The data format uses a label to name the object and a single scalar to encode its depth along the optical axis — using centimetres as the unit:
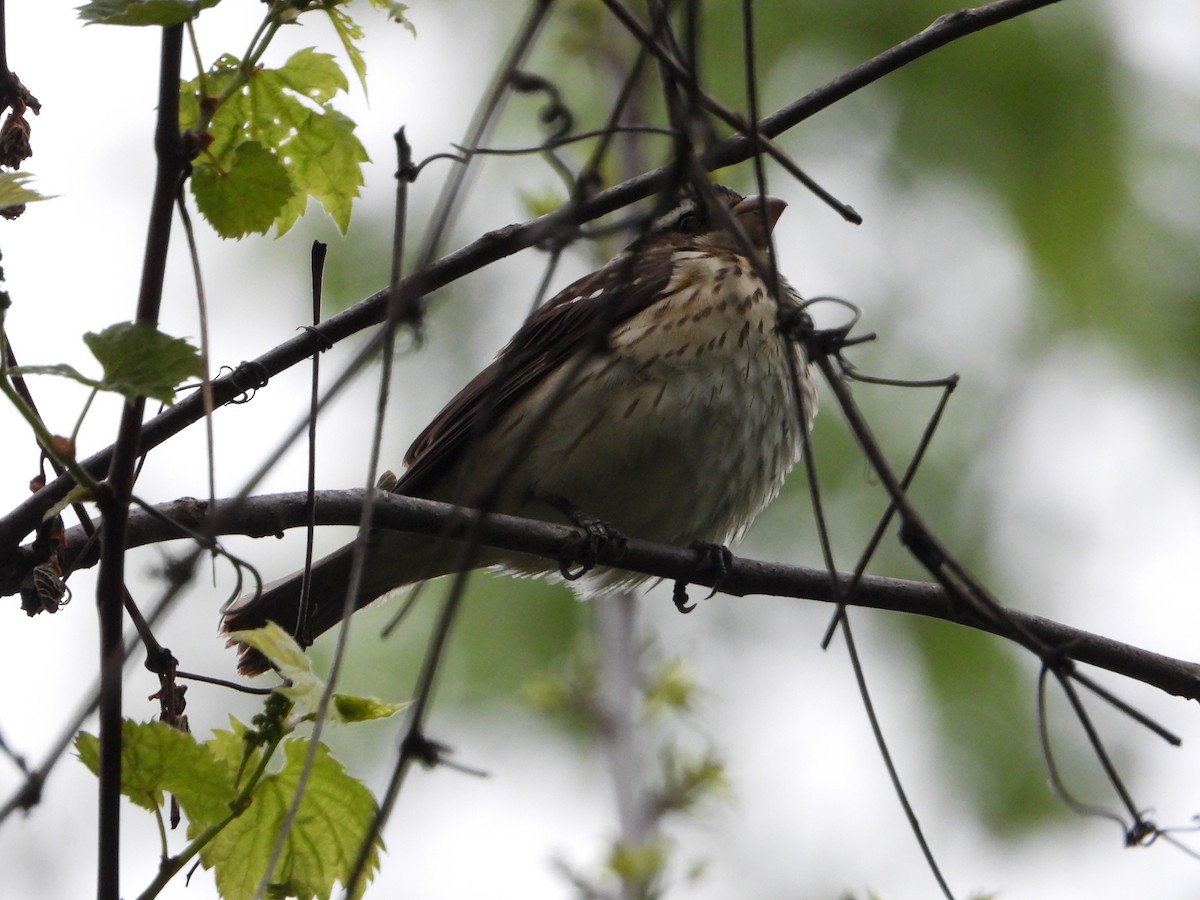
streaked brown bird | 879
